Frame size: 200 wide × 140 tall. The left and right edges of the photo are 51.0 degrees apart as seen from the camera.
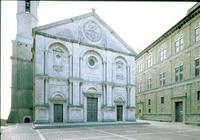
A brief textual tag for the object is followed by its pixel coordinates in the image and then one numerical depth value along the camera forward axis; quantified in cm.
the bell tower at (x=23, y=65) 3058
